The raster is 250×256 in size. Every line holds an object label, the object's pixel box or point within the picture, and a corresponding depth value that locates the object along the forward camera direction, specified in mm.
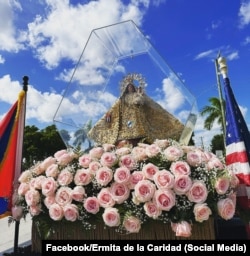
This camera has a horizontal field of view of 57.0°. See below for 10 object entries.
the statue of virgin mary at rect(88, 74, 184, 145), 2023
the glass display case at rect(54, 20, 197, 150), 2070
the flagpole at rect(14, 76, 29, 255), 2035
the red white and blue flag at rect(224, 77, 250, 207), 1749
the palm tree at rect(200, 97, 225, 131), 16208
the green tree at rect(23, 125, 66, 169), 23308
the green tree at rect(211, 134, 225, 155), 24074
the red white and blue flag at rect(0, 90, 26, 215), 2141
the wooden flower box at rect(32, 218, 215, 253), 1591
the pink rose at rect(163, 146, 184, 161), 1614
